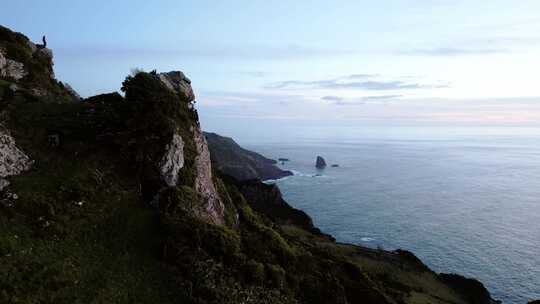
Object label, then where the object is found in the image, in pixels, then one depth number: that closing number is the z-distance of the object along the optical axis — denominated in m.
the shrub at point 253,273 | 22.48
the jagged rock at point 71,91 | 43.94
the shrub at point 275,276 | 23.67
